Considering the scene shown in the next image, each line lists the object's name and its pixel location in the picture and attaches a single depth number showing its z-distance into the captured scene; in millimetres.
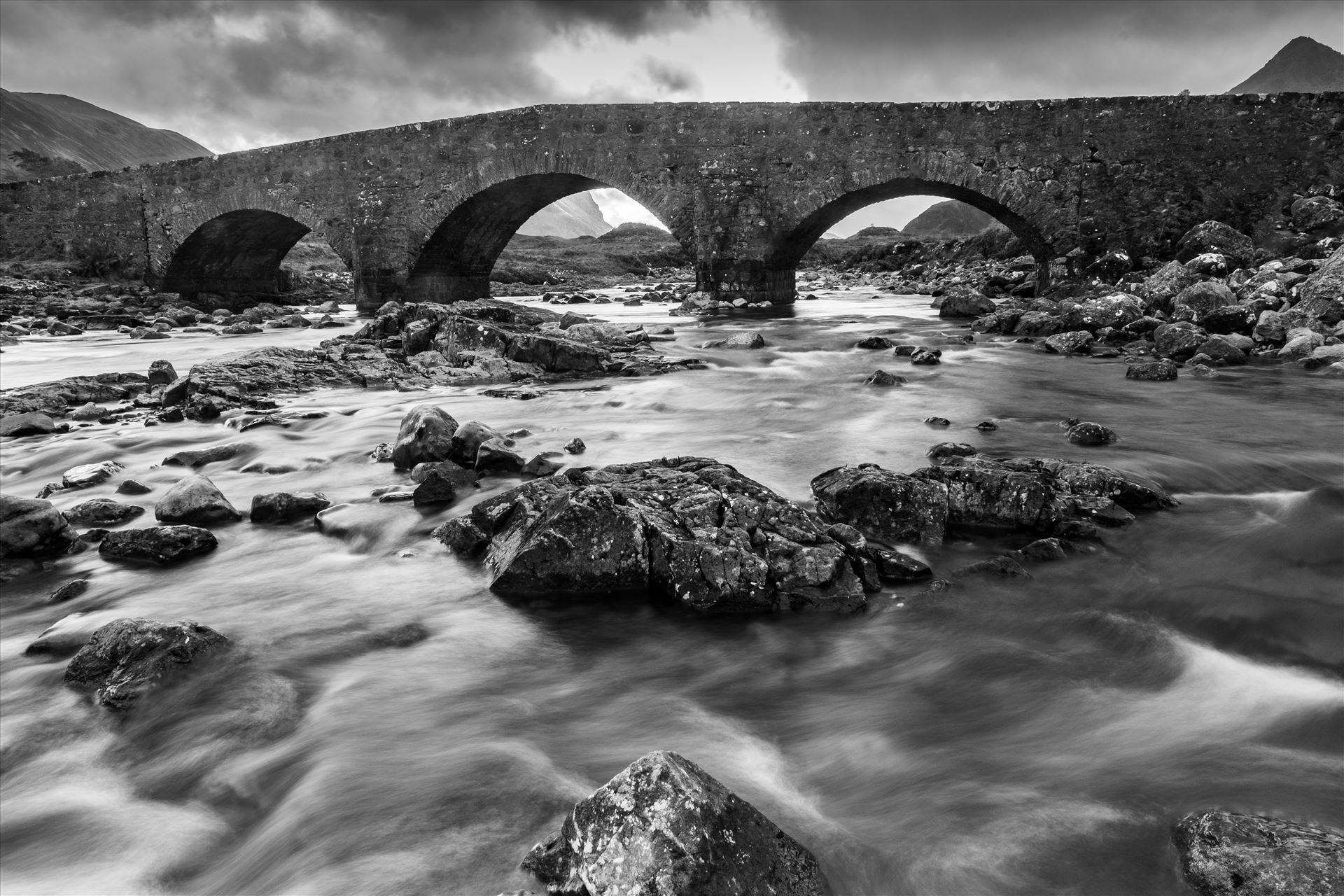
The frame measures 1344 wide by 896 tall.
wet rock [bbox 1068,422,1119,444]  5703
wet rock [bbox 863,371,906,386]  8305
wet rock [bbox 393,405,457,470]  5238
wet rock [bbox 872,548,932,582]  3459
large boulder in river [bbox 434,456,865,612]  3236
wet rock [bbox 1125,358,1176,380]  8102
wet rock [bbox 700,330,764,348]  11305
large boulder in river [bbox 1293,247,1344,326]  9320
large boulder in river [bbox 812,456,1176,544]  3773
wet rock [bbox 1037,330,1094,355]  10016
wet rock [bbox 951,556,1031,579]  3508
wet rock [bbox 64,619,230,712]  2738
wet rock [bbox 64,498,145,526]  4371
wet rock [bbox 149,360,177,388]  8398
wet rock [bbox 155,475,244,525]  4352
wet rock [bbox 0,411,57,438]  6516
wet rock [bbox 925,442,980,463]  5035
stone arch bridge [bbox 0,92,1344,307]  13633
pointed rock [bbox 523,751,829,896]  1630
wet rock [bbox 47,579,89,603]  3453
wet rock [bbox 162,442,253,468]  5602
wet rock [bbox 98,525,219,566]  3826
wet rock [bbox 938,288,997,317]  15172
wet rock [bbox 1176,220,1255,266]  12680
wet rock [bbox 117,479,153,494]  4859
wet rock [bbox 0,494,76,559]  3812
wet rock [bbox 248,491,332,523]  4395
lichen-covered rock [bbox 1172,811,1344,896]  1720
